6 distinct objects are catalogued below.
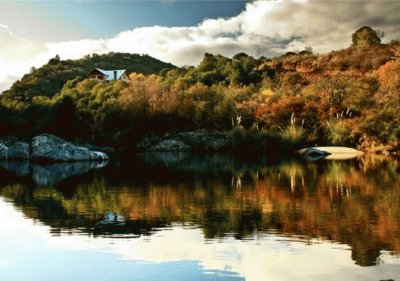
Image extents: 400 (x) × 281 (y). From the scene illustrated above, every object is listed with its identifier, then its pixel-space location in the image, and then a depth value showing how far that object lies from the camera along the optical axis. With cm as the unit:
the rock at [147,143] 3928
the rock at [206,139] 3755
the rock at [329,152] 3174
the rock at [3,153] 3203
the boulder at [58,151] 2861
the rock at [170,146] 3873
